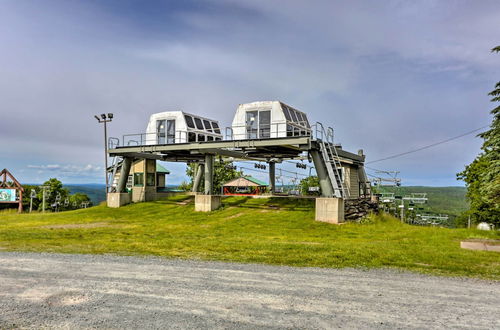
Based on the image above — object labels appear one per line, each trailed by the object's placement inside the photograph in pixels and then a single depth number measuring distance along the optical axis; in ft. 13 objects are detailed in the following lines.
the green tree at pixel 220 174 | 194.62
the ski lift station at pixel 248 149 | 74.13
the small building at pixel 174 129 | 96.32
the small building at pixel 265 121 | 81.46
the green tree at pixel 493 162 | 46.06
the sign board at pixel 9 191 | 136.05
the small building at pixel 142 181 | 117.60
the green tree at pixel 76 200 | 247.89
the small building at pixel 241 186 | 148.66
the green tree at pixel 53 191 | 211.35
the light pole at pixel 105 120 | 127.38
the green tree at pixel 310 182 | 221.21
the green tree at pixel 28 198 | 191.64
